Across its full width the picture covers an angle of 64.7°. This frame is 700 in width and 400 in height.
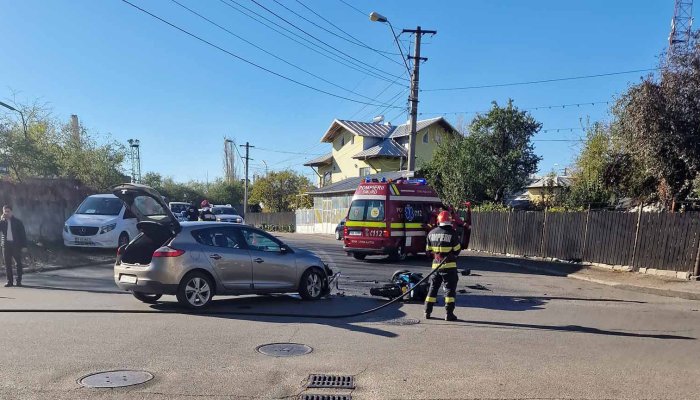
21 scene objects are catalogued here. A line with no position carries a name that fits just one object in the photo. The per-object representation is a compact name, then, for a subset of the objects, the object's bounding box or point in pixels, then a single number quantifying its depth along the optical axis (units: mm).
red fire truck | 18266
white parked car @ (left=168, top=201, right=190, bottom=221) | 30125
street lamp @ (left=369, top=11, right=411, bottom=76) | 22844
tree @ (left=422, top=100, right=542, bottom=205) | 27453
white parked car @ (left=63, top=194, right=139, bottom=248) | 16797
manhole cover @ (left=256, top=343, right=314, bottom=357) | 6445
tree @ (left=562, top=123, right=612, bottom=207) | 24463
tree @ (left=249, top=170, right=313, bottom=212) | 62844
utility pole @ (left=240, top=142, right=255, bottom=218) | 65688
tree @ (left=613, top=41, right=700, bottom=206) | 14953
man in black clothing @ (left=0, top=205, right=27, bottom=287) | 11352
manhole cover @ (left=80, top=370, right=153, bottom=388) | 5191
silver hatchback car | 8758
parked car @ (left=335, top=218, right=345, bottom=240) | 33575
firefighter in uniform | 8734
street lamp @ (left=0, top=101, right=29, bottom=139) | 18180
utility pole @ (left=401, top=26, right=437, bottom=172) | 24031
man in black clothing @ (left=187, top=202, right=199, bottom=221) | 22872
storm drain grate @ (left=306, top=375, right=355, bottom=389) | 5316
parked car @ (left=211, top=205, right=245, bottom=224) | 31703
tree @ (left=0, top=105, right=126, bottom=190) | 17734
